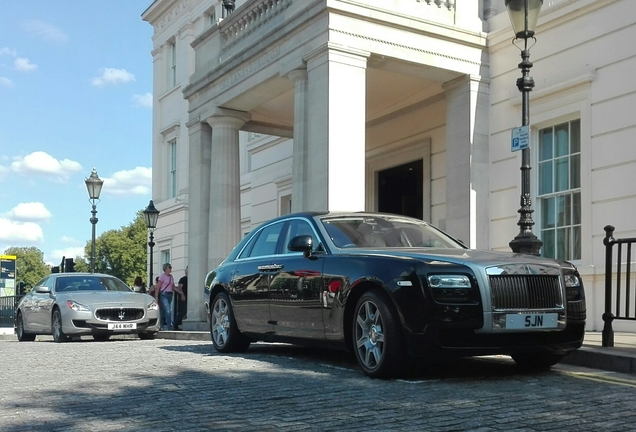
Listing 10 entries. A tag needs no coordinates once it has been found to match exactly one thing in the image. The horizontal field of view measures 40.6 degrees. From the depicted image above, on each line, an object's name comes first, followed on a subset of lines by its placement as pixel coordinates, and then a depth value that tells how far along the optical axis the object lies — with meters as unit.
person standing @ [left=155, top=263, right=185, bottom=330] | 21.14
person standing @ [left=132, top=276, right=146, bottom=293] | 24.88
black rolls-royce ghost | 7.19
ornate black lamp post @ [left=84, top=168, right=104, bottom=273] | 26.64
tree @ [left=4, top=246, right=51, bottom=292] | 151.75
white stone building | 14.27
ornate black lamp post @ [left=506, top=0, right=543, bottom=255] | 10.74
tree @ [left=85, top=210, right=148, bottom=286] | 92.38
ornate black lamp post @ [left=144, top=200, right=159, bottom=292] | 27.47
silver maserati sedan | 16.50
